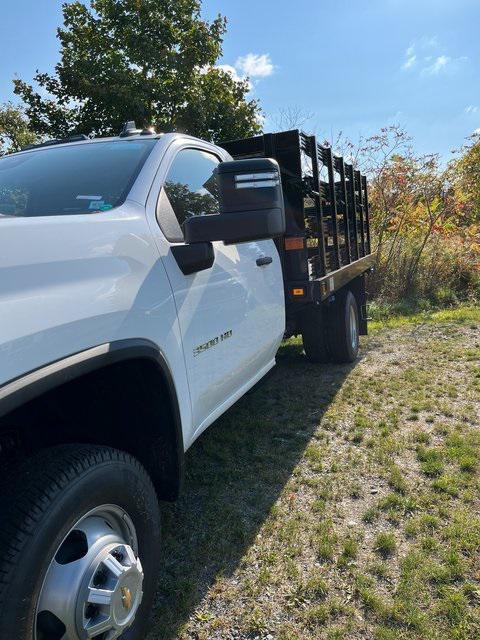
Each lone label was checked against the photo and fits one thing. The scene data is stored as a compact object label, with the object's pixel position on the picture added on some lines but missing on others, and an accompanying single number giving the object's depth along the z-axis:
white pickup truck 1.46
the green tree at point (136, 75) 10.45
